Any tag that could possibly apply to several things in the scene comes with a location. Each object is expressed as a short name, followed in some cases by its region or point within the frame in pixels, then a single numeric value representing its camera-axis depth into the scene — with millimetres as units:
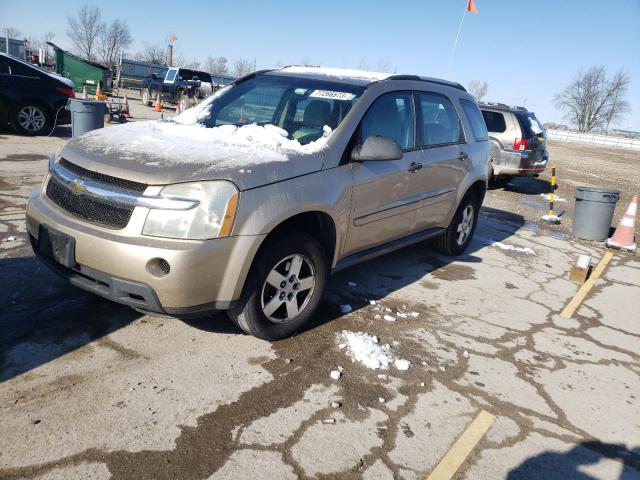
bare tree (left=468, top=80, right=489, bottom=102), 91062
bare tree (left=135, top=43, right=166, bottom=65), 67369
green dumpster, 23094
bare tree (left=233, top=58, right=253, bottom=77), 66438
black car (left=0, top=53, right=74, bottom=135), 10398
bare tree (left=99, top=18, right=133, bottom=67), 60344
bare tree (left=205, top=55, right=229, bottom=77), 72538
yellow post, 9280
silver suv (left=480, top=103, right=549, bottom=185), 11258
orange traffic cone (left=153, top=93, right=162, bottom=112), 21550
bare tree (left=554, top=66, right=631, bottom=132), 80625
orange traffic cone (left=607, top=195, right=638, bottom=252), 7609
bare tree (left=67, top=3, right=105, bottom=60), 60031
